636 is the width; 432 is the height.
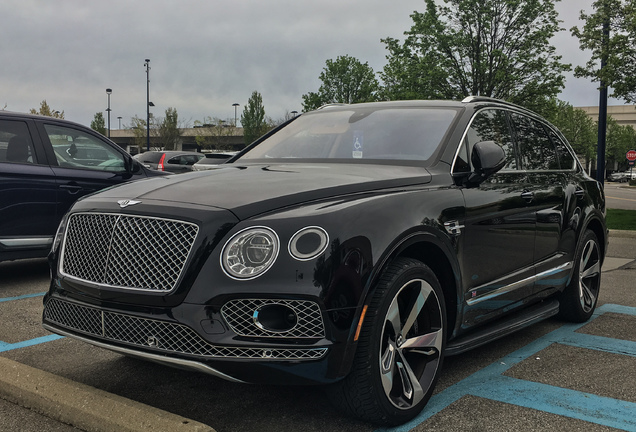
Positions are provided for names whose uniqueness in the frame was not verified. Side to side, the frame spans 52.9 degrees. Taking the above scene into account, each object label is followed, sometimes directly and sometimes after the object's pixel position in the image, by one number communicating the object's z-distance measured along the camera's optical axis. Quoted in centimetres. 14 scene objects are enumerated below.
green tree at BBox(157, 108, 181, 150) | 7038
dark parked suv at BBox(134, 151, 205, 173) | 2016
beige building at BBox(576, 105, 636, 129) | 9592
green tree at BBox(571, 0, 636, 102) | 1593
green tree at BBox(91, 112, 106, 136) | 9238
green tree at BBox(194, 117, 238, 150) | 7531
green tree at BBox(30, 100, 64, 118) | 5159
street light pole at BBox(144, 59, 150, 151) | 5320
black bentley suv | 276
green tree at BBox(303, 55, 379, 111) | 4434
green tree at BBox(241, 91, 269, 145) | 7344
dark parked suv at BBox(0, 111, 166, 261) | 664
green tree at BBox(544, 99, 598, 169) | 7844
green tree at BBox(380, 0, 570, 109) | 2516
